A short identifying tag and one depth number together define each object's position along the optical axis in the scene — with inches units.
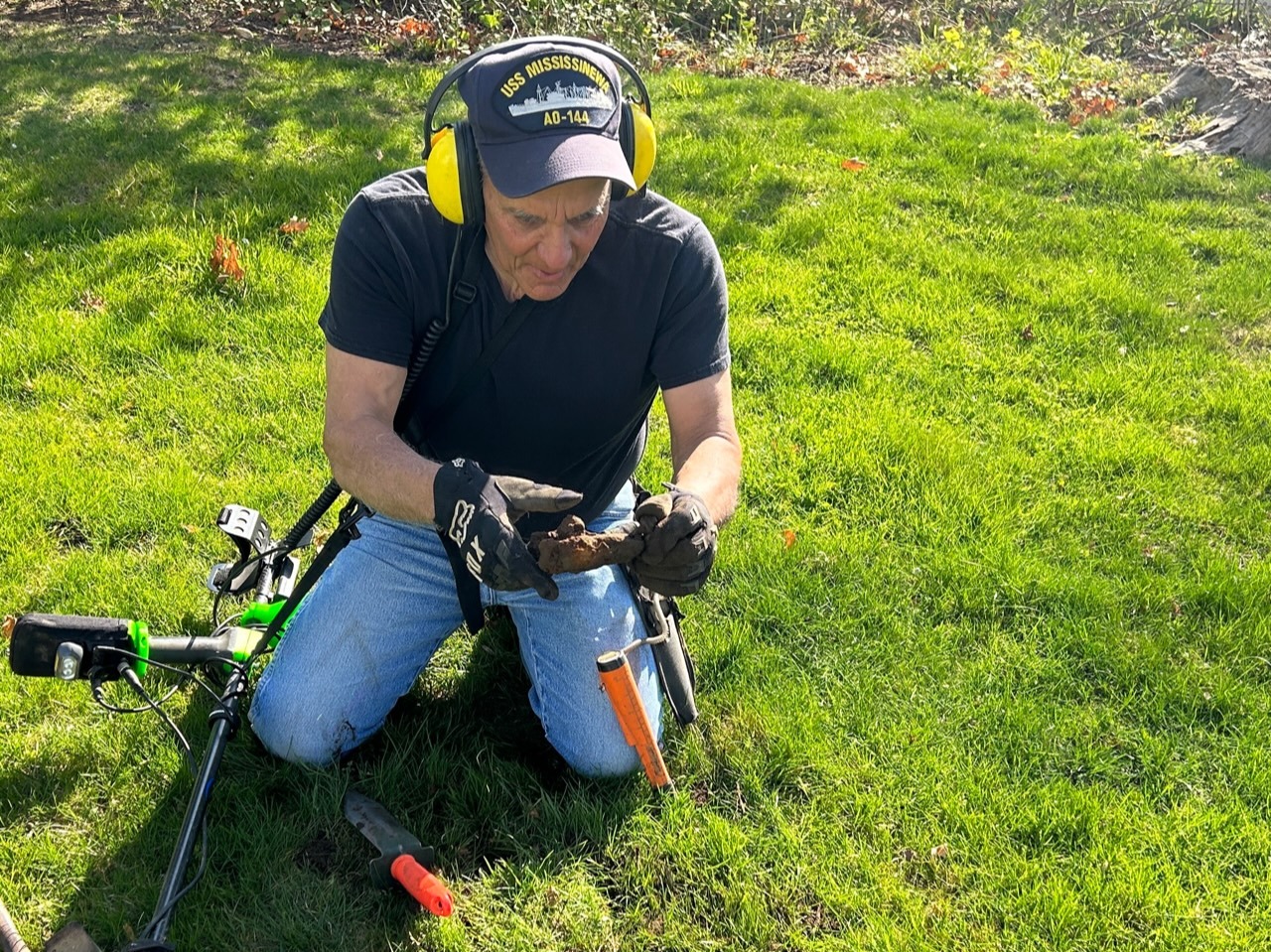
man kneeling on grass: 94.9
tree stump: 285.1
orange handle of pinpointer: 105.3
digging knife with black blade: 95.8
